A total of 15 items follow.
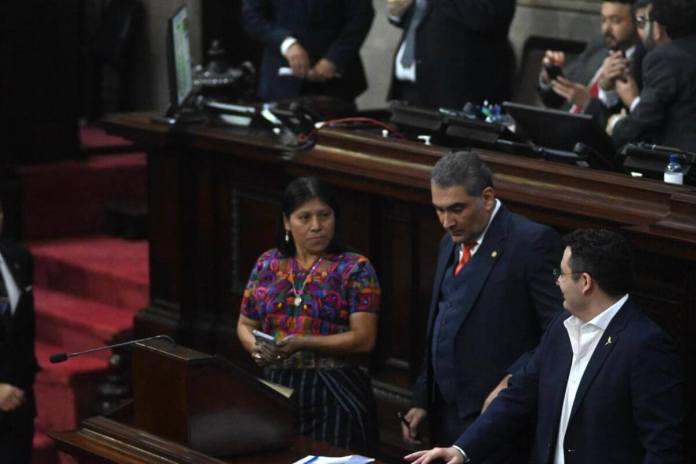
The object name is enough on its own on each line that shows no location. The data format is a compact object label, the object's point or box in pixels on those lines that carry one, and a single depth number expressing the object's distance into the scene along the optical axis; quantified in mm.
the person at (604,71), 12531
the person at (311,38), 14633
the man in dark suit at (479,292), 9094
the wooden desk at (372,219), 9422
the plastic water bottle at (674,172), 9625
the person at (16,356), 10836
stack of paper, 8062
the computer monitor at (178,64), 13696
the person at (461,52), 13477
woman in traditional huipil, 9836
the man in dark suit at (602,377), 7844
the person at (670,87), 10867
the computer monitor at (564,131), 10477
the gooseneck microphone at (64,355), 8594
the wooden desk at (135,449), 8172
